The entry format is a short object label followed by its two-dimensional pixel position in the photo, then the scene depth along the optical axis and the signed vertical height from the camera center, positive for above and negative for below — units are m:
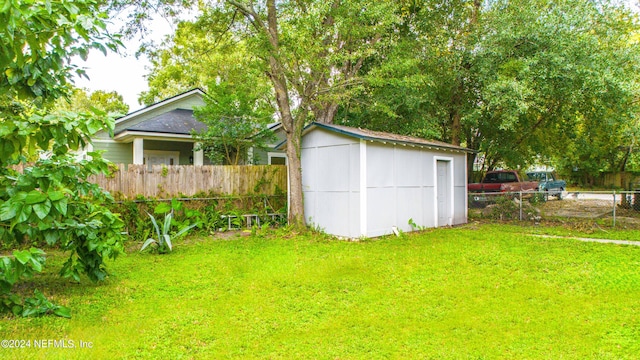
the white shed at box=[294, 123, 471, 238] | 8.14 -0.03
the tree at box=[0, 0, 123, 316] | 2.68 +0.27
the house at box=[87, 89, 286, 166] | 11.95 +1.53
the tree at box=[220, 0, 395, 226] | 8.43 +3.22
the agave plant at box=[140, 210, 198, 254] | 6.89 -1.15
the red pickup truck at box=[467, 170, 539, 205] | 15.79 -0.23
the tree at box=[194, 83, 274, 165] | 10.80 +1.90
